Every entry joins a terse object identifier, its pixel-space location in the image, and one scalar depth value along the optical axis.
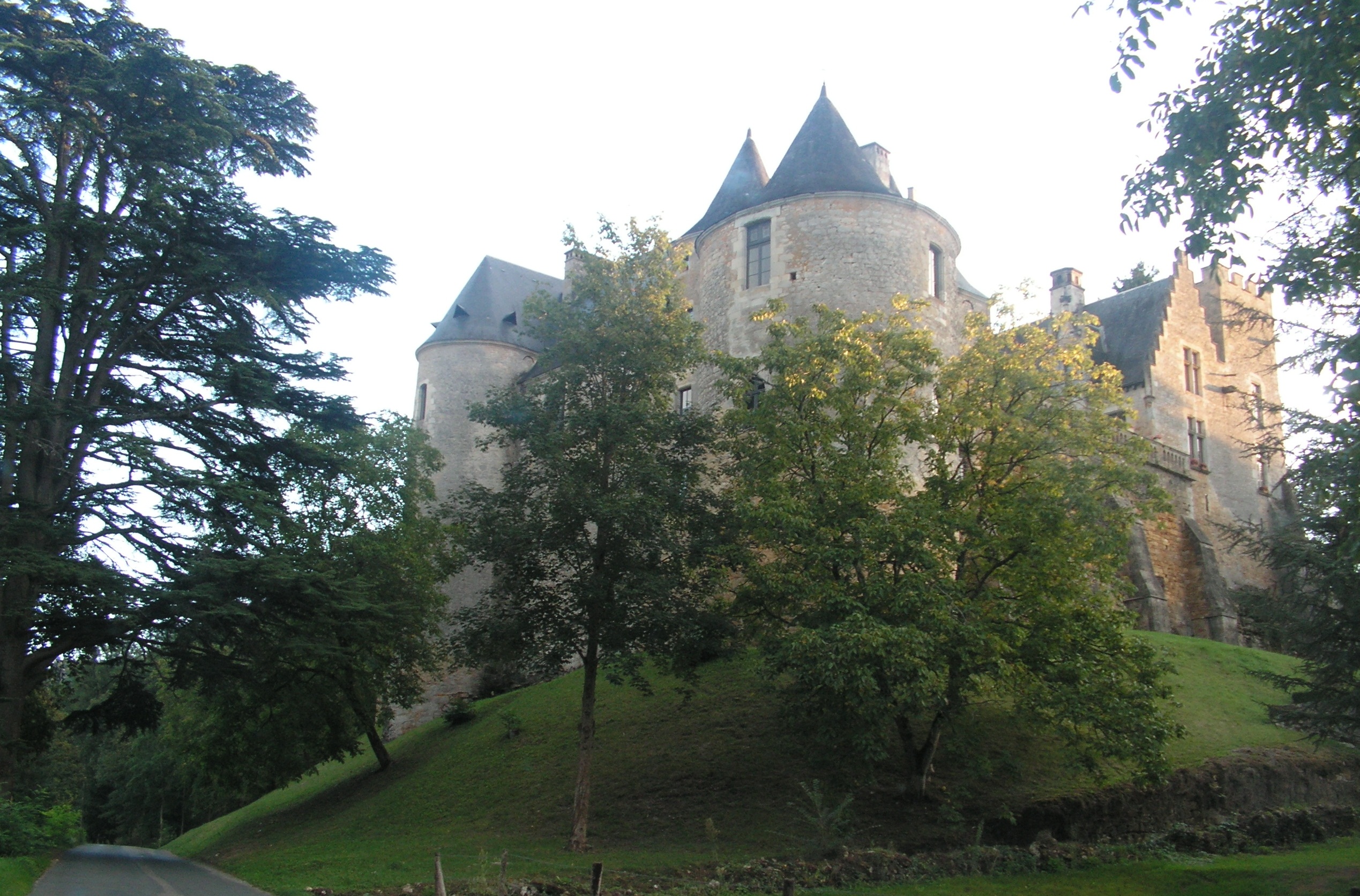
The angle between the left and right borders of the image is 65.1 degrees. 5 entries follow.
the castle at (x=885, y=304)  24.34
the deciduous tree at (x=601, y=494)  16.34
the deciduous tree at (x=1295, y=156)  9.34
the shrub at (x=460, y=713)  26.97
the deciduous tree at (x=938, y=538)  14.74
